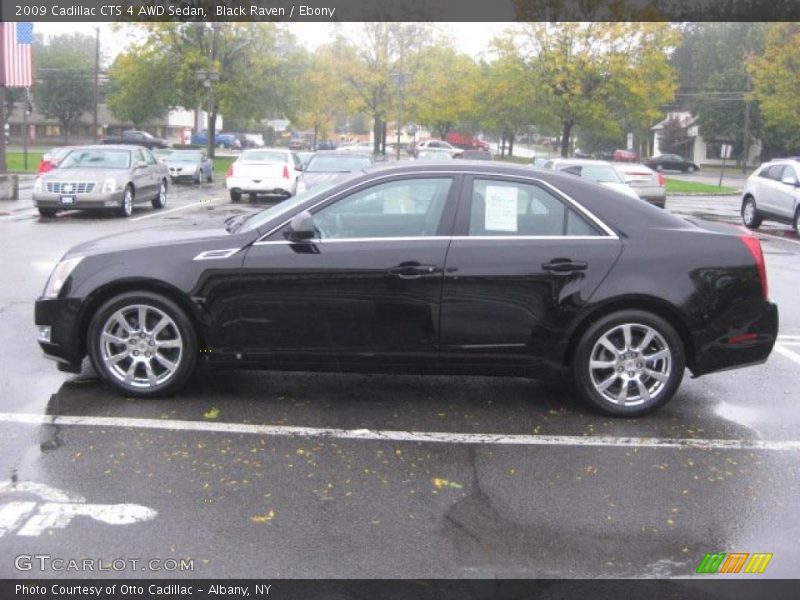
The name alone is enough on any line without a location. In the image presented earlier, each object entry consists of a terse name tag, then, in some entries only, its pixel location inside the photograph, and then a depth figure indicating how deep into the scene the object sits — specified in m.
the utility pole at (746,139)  53.97
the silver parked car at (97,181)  17.30
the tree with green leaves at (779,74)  41.91
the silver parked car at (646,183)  24.61
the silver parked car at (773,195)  18.55
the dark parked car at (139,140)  62.92
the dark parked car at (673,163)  65.62
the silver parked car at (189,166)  32.34
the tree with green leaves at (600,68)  39.28
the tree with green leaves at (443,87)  48.56
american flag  22.08
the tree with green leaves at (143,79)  47.50
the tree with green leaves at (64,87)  79.31
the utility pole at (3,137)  23.30
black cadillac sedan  5.69
